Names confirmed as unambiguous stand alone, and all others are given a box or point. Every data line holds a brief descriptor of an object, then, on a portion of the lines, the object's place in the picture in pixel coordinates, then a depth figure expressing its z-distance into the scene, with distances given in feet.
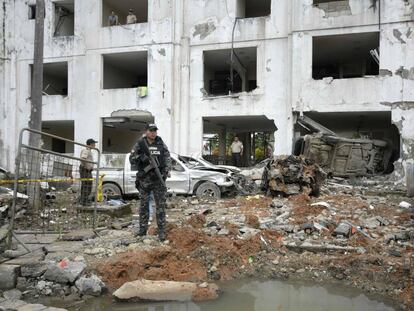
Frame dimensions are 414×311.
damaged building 54.65
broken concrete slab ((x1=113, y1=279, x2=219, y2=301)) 15.97
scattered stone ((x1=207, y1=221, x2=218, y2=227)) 26.65
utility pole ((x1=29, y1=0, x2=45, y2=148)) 34.19
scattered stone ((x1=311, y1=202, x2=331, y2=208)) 33.44
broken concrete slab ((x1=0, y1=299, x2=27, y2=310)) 14.36
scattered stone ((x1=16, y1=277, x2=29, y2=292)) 16.88
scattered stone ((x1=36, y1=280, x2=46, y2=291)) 16.74
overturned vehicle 52.07
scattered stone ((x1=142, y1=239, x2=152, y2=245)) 21.91
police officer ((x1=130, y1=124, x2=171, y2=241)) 23.08
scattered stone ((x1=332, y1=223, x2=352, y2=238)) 24.11
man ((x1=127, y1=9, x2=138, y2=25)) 66.13
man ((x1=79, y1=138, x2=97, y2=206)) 28.50
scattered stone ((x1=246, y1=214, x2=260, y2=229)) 26.62
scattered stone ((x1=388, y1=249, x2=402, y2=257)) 20.40
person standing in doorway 63.57
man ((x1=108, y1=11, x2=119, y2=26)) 67.82
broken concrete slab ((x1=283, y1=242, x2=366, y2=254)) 21.20
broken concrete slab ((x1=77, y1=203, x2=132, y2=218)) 29.82
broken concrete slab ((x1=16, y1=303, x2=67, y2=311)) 14.06
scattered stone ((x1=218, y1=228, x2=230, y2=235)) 24.14
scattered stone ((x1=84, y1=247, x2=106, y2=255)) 20.40
